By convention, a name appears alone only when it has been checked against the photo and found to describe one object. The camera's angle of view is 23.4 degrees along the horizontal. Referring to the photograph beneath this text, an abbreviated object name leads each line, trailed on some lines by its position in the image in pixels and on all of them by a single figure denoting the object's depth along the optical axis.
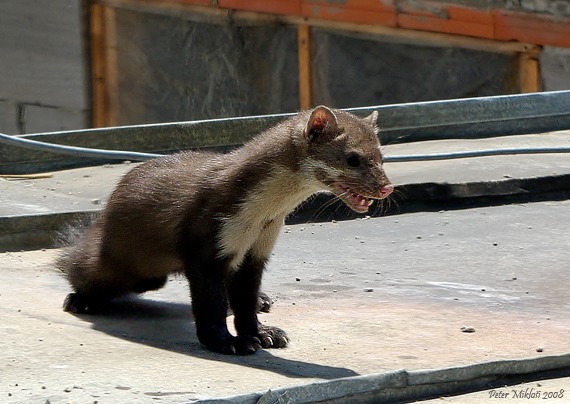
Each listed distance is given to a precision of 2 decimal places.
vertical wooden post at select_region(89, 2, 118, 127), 13.66
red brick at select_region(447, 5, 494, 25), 11.27
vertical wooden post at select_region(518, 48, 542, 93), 11.15
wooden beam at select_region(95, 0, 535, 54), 11.46
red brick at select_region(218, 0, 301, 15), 12.29
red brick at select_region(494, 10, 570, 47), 10.84
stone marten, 4.96
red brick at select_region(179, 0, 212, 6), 12.86
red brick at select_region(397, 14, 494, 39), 11.34
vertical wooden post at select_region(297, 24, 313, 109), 12.41
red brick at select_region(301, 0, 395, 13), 11.69
